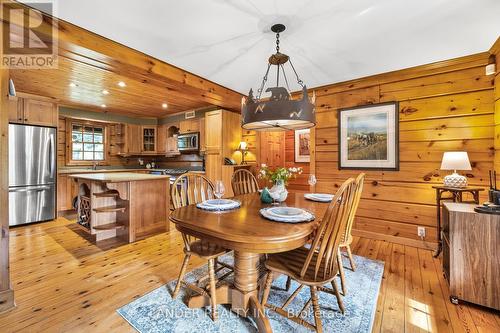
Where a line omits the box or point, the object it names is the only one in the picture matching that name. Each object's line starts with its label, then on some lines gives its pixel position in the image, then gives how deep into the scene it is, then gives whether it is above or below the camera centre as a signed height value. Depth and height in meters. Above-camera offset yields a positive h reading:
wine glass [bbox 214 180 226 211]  1.92 -0.21
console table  1.70 -0.71
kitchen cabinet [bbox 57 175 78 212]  4.66 -0.55
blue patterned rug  1.55 -1.11
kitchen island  3.14 -0.60
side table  2.45 -0.36
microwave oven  5.11 +0.55
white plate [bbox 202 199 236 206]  1.87 -0.31
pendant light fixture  1.70 +0.44
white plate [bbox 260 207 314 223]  1.47 -0.35
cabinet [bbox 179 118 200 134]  5.18 +0.95
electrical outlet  2.99 -0.88
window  5.36 +0.57
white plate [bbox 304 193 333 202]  2.22 -0.32
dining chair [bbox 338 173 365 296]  1.75 -0.58
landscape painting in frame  3.19 +0.42
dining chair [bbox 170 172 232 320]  1.67 -0.66
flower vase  2.01 -0.21
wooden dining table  1.24 -0.40
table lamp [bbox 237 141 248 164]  4.66 +0.35
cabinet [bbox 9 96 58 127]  3.70 +0.95
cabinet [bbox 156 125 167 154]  6.05 +0.70
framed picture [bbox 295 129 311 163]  5.56 +0.48
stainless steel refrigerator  3.66 -0.13
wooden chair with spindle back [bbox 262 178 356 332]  1.32 -0.57
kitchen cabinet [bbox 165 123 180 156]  5.72 +0.68
